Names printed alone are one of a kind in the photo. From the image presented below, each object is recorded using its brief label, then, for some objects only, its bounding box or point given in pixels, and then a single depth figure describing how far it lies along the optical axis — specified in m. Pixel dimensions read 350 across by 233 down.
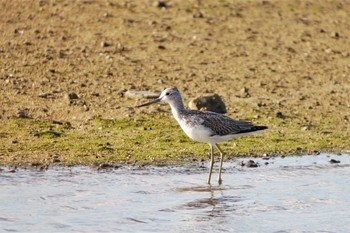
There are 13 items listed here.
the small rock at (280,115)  16.38
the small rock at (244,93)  17.30
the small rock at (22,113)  15.39
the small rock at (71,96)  16.22
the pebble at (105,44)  19.05
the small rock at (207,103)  15.68
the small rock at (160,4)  21.53
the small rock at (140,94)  16.52
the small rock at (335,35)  21.40
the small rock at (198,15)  21.31
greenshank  12.99
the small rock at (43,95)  16.31
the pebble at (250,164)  13.85
